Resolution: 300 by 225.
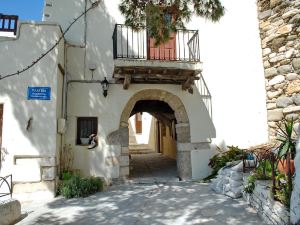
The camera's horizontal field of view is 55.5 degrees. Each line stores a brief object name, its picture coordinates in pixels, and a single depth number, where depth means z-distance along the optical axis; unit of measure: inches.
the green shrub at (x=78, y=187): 238.5
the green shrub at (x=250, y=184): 195.5
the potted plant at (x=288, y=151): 147.9
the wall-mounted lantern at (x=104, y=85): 294.4
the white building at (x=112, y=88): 249.4
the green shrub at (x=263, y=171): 189.5
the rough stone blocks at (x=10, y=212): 166.1
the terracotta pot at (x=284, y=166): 155.5
